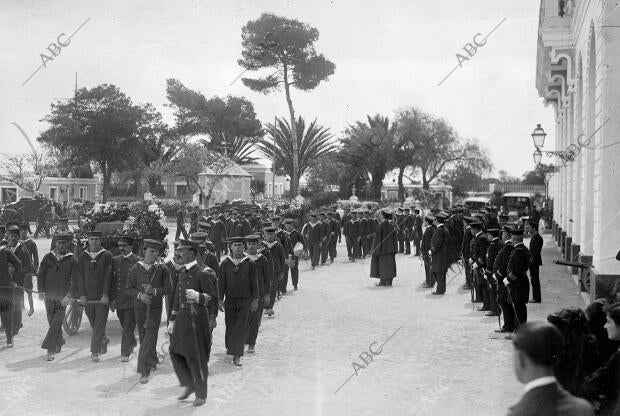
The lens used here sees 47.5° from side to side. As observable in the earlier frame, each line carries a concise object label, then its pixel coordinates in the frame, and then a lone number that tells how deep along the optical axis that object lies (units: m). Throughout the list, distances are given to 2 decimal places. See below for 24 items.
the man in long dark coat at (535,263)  13.37
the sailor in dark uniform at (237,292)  8.63
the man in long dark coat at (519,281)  10.02
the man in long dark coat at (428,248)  15.72
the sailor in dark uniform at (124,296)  8.67
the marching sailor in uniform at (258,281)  9.04
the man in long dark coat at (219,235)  19.95
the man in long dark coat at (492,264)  11.50
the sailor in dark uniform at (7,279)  9.59
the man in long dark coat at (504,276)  10.34
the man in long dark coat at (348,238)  21.52
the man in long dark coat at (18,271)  10.01
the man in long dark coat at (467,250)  14.16
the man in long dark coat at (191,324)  6.87
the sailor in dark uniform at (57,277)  9.18
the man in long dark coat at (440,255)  14.65
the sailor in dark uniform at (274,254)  11.83
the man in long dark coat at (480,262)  12.44
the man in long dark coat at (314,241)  19.27
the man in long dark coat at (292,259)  14.13
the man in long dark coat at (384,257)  15.92
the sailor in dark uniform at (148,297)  7.65
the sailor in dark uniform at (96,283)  8.85
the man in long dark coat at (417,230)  22.12
